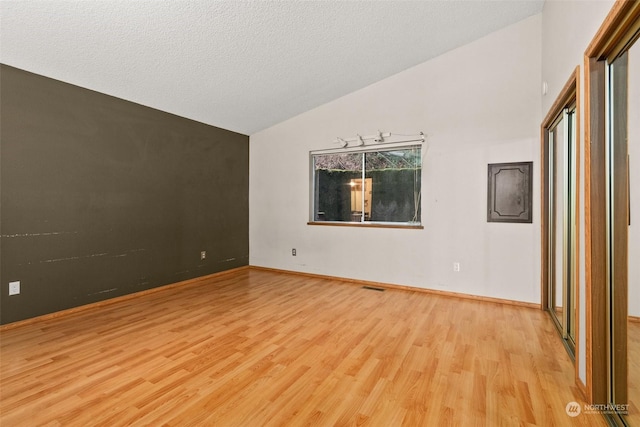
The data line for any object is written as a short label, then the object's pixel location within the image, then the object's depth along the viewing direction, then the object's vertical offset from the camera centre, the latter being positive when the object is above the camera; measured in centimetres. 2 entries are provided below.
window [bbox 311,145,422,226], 442 +46
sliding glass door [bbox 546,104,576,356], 249 -5
